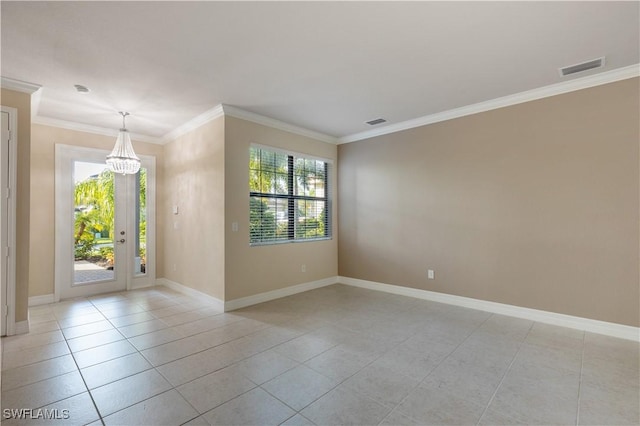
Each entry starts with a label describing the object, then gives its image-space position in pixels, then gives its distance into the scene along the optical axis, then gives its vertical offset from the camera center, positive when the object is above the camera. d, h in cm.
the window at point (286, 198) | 457 +38
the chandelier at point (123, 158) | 396 +87
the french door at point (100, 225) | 464 -3
